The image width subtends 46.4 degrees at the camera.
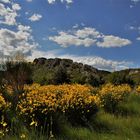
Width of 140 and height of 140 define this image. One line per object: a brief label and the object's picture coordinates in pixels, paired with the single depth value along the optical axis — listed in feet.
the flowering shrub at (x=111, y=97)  17.54
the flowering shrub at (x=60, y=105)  12.32
